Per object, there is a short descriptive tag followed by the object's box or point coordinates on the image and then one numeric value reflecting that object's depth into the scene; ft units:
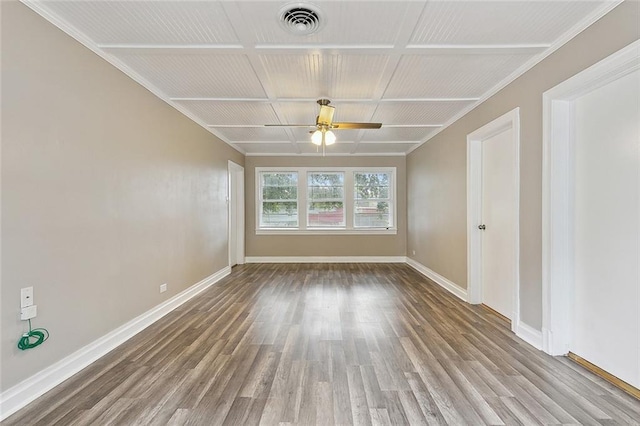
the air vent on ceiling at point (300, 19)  6.70
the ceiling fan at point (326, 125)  11.51
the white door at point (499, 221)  10.82
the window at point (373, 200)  23.70
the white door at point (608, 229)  6.62
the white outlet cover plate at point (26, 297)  6.23
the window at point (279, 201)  23.75
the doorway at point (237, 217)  21.83
